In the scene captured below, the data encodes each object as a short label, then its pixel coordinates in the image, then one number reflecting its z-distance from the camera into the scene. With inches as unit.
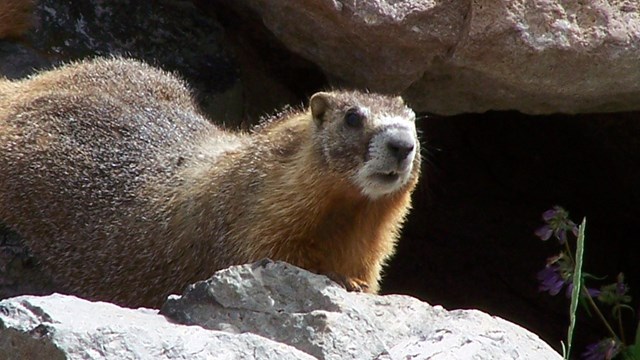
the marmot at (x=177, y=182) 395.5
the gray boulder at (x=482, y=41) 445.4
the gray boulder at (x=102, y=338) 266.1
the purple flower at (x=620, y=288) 426.0
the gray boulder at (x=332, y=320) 294.7
